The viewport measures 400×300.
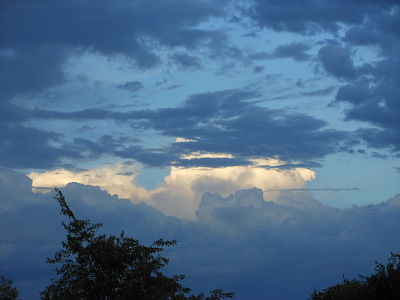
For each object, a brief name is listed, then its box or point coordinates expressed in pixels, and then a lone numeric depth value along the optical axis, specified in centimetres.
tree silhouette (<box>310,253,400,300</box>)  4281
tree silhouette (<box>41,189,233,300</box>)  3544
